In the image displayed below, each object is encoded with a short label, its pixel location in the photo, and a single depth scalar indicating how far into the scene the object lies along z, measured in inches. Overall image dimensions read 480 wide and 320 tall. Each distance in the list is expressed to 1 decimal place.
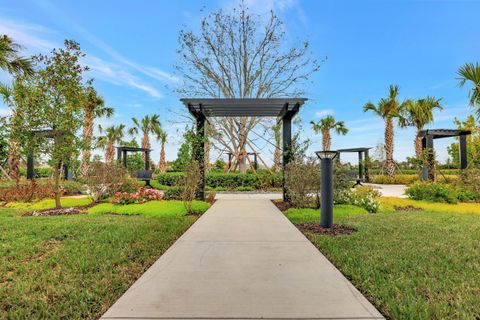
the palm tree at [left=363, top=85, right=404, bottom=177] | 800.3
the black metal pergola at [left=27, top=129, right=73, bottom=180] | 319.3
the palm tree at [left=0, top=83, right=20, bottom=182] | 536.1
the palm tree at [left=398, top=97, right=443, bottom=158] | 712.4
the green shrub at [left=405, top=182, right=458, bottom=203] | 362.3
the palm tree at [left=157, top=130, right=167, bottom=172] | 1342.4
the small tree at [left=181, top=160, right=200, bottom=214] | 297.7
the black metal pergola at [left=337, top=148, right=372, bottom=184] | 826.6
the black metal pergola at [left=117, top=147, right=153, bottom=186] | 681.6
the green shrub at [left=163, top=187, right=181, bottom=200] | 379.2
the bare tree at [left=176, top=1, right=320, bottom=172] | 679.7
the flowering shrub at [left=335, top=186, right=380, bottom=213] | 313.1
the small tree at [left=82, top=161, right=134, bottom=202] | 353.1
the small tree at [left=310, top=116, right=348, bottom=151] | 1107.9
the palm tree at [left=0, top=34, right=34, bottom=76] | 521.3
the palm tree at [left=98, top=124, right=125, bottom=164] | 1212.5
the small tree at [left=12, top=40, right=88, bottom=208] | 304.3
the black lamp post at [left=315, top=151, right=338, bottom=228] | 214.7
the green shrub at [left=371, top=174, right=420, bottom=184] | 805.1
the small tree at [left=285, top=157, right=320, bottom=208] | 294.8
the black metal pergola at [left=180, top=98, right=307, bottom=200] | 334.6
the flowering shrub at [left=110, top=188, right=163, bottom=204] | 336.5
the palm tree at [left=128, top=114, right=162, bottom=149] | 1246.3
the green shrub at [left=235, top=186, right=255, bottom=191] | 565.6
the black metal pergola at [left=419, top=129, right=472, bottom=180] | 569.3
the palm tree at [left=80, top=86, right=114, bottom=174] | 335.9
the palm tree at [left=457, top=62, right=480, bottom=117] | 475.2
